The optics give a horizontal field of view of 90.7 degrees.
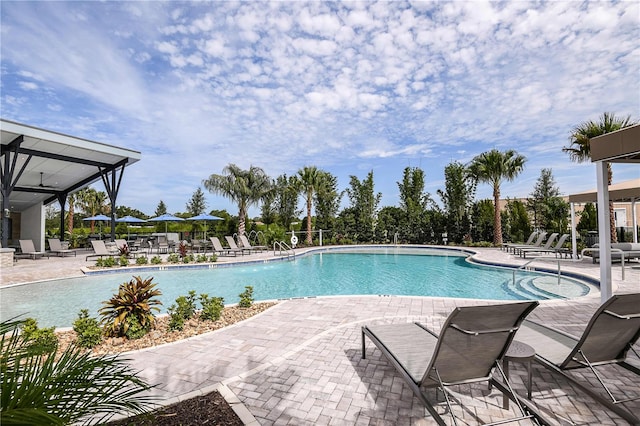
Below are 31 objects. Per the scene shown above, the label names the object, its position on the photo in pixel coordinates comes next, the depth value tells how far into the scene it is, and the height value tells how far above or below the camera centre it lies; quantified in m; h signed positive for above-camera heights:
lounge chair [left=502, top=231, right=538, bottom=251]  14.22 -0.91
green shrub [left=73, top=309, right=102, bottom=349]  4.03 -1.37
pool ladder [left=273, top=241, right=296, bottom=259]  15.56 -1.45
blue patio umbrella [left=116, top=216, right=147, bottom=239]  20.48 +0.41
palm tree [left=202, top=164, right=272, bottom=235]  20.17 +2.55
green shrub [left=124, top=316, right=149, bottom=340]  4.33 -1.43
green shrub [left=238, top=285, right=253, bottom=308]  5.86 -1.40
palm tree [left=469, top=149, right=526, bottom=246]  17.20 +2.84
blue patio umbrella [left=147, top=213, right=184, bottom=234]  19.97 +0.49
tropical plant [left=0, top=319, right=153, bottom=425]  1.00 -0.58
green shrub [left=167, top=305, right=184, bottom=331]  4.64 -1.43
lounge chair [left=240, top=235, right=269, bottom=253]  16.14 -0.95
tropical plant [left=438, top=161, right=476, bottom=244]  19.39 +1.30
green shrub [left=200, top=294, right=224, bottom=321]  5.09 -1.38
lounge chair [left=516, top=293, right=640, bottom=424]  2.39 -1.04
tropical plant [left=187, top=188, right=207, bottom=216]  37.81 +2.79
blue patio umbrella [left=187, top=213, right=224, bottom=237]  19.31 +0.49
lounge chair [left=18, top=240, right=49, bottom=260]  14.85 -1.05
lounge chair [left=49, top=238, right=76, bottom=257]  15.95 -1.00
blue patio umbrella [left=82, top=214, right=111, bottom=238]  20.40 +0.57
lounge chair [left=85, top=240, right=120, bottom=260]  13.59 -0.97
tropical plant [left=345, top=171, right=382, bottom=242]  21.53 +1.21
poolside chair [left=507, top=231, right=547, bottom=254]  13.17 -1.03
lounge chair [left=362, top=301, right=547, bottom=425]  2.18 -0.95
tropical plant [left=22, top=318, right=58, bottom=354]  3.71 -1.26
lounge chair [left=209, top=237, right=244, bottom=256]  15.77 -1.11
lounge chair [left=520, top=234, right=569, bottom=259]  11.57 -1.12
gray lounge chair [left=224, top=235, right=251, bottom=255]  15.60 -1.02
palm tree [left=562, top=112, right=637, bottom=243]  12.30 +3.49
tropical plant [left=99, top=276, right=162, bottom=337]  4.35 -1.17
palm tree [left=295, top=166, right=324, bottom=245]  20.23 +2.70
